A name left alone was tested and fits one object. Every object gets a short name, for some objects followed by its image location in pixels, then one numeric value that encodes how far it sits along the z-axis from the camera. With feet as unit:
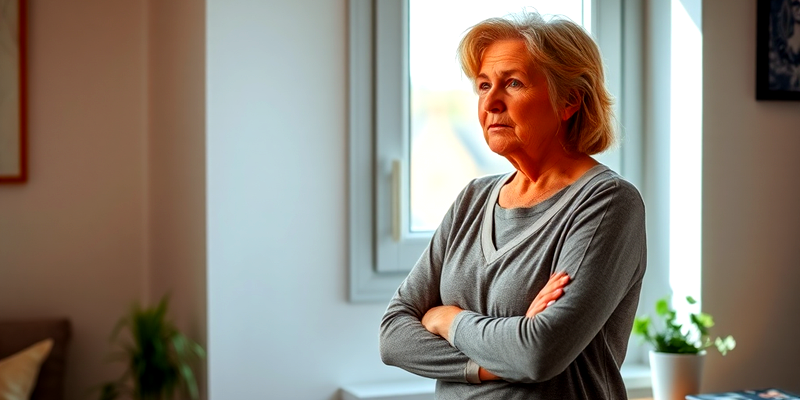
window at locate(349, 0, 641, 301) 8.92
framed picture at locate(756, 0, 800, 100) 9.57
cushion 9.10
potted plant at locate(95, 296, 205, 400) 8.75
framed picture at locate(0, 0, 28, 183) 10.36
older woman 5.17
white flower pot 8.84
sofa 9.66
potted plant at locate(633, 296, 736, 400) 8.85
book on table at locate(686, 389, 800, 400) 8.63
